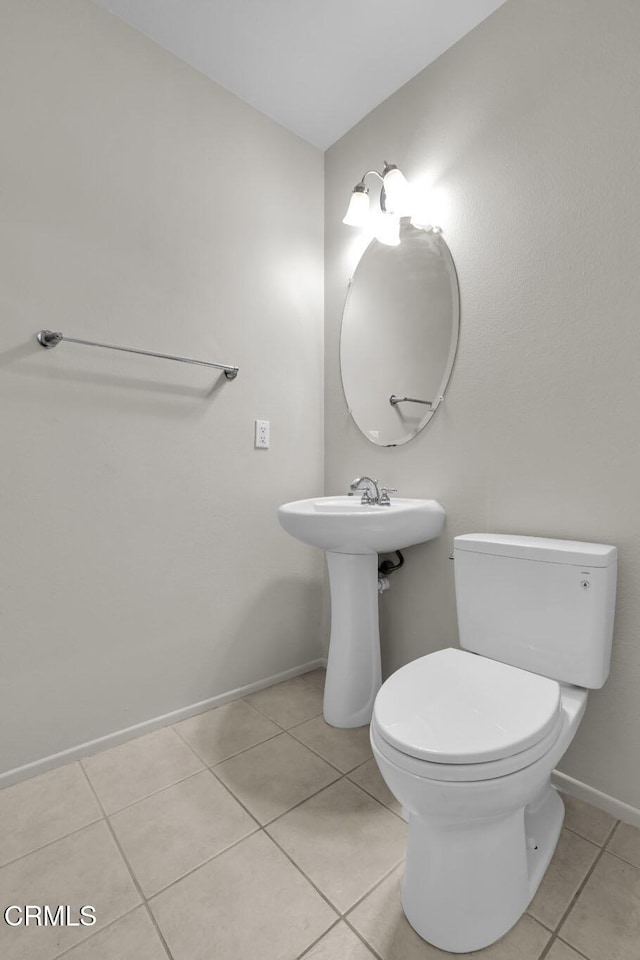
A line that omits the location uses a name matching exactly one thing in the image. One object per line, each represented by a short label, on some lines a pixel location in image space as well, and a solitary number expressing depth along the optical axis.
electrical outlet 1.79
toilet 0.79
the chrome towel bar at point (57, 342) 1.29
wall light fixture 1.57
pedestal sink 1.43
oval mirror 1.54
